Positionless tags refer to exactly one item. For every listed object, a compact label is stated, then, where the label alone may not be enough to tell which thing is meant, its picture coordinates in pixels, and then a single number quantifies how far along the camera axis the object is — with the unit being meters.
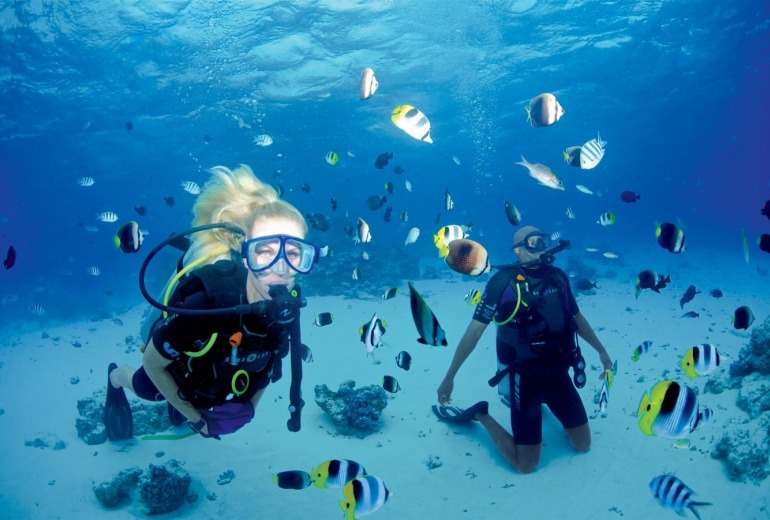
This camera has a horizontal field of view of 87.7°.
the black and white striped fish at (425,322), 2.88
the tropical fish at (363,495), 3.37
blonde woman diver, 2.99
